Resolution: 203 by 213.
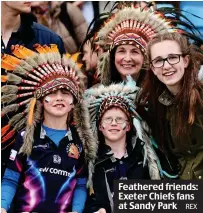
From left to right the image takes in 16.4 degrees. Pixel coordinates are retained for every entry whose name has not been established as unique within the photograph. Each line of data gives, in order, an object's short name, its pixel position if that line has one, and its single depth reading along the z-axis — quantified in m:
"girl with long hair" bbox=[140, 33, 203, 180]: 3.82
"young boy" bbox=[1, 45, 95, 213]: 3.75
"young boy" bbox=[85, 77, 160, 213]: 3.84
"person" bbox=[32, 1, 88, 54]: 5.02
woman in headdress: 4.20
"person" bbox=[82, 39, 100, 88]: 4.55
